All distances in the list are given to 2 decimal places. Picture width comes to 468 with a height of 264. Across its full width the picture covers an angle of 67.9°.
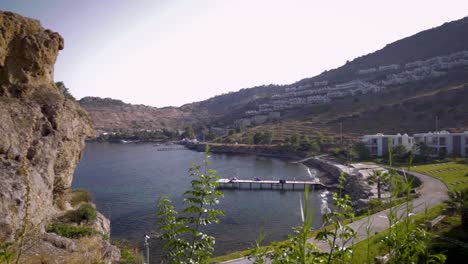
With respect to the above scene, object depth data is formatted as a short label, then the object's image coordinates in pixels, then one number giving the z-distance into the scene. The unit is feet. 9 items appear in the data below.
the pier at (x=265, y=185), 125.72
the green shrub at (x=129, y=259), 34.24
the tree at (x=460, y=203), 47.66
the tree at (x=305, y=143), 203.68
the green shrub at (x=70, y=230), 44.60
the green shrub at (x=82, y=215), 55.21
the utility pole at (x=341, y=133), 198.90
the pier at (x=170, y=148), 272.97
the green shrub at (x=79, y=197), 68.82
